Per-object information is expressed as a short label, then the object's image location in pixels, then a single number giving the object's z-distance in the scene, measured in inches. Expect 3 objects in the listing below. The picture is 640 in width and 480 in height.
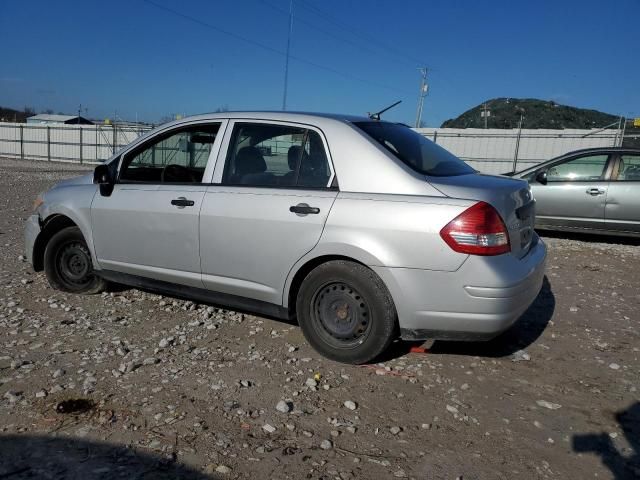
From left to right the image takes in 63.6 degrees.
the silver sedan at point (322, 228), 124.8
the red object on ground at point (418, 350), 150.8
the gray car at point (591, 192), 313.6
